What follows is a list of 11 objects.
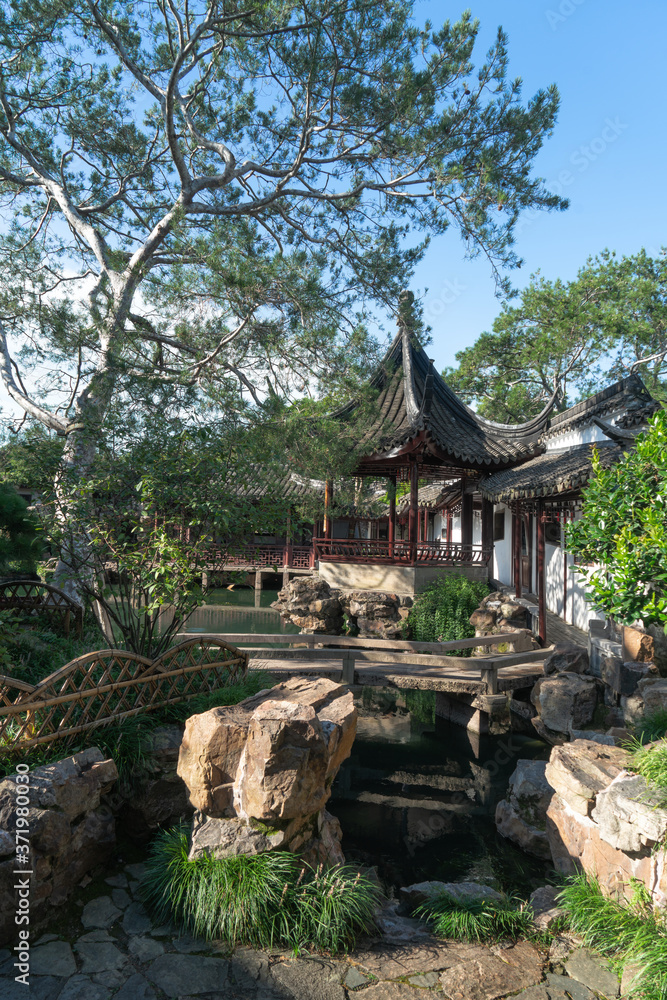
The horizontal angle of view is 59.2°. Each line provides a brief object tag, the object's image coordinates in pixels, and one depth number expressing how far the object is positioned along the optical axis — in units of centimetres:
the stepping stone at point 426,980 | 310
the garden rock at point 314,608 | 1320
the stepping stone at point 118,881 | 376
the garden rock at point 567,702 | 730
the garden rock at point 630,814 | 344
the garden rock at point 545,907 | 371
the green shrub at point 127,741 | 387
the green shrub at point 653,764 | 358
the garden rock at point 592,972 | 309
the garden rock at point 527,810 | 523
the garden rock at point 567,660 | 809
